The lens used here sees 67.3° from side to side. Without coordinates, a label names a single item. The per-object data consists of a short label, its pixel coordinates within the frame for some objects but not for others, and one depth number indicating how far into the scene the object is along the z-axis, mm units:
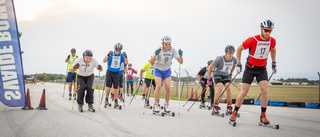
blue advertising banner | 6578
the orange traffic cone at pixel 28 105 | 7486
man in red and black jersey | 5446
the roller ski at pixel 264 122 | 5362
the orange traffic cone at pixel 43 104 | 7729
